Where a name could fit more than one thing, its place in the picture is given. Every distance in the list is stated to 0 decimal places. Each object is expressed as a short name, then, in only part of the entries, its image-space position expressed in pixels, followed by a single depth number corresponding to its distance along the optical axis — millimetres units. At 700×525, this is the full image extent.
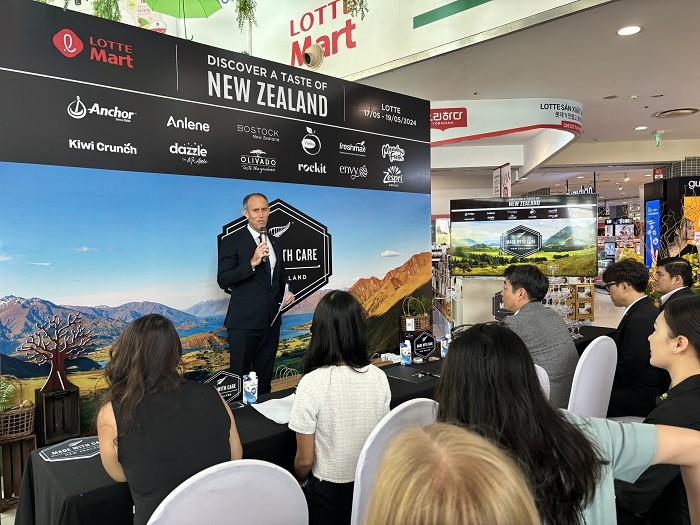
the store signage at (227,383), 3201
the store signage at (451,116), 6949
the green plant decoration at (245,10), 3648
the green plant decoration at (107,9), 3109
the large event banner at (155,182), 2480
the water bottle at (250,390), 2619
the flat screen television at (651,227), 10219
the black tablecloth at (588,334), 3998
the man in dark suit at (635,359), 3029
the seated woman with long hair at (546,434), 1084
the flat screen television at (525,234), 5805
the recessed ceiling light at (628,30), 4258
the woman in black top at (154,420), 1527
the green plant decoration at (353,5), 4297
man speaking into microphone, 3264
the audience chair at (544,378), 2131
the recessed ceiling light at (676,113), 7332
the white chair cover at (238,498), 1204
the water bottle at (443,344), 3589
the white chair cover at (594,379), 2471
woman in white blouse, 1921
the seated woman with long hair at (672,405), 1416
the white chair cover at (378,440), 1611
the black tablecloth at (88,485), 1641
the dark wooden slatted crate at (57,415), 2494
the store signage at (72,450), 1932
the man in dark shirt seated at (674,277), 3857
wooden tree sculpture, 2514
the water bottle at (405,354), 3447
